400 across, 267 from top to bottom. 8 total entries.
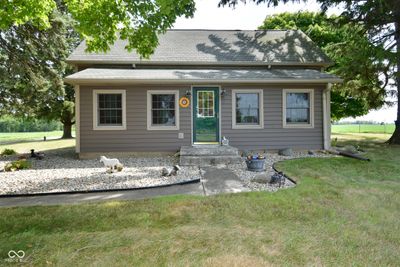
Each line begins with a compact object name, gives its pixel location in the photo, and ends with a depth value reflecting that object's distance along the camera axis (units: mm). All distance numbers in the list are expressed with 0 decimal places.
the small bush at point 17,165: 7023
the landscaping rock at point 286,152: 9117
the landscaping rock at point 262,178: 5406
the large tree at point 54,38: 4457
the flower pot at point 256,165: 6648
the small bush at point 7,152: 10445
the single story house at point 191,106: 9008
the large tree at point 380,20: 10125
